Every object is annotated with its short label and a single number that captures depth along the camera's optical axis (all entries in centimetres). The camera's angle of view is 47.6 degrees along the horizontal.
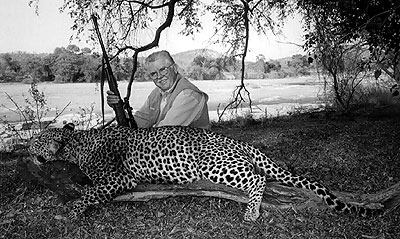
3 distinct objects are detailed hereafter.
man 395
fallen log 336
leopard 335
